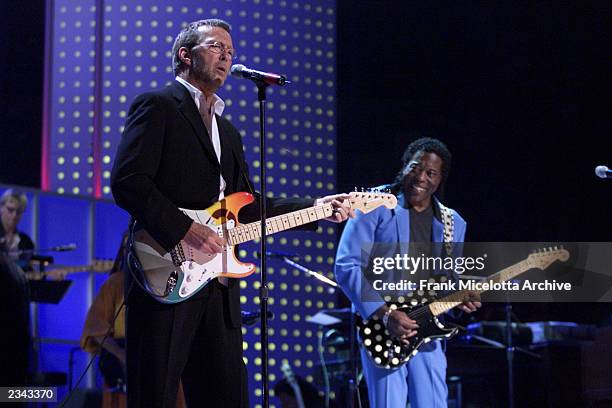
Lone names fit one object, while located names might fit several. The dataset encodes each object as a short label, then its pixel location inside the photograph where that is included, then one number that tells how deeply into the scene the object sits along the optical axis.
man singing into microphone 6.84
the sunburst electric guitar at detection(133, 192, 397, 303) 6.98
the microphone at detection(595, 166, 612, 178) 10.18
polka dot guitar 9.36
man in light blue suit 9.30
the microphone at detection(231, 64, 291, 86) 7.54
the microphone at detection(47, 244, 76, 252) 14.96
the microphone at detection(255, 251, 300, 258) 12.79
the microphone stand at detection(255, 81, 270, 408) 7.05
